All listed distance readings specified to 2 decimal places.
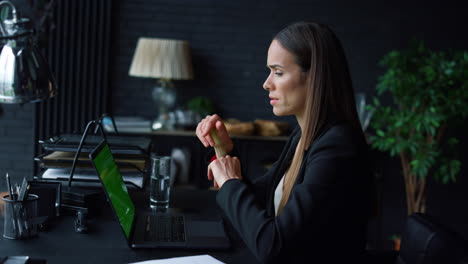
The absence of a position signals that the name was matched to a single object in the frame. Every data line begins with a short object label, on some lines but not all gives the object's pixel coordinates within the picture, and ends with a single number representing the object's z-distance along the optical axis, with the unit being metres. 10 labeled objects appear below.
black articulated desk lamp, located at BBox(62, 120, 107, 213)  1.90
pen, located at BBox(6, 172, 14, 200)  1.68
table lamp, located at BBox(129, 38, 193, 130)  4.07
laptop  1.62
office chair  1.43
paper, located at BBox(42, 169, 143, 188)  2.05
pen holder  1.64
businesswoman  1.48
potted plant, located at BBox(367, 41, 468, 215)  3.75
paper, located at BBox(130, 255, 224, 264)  1.49
